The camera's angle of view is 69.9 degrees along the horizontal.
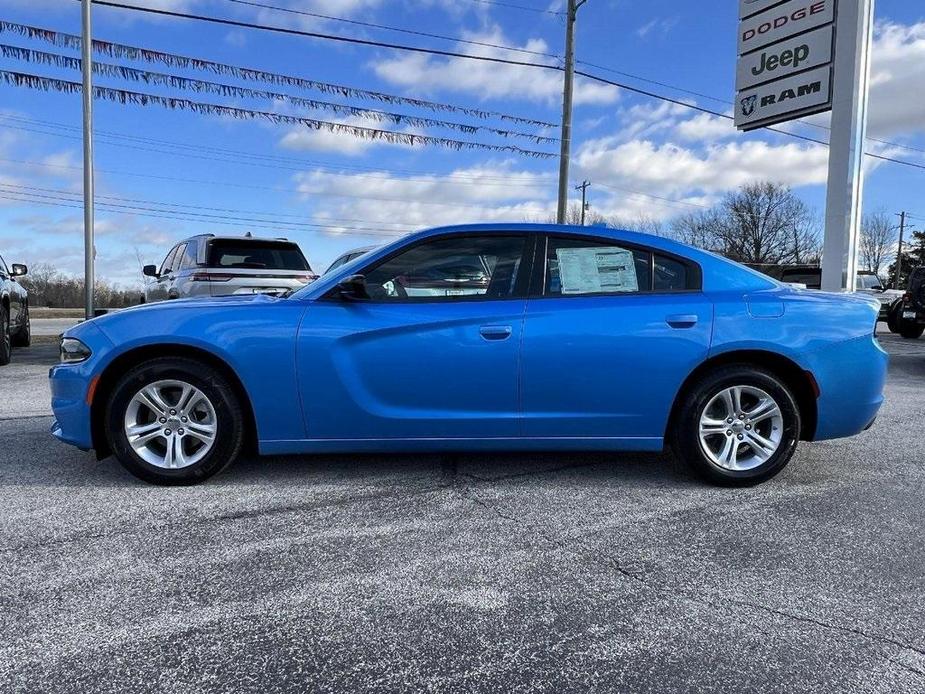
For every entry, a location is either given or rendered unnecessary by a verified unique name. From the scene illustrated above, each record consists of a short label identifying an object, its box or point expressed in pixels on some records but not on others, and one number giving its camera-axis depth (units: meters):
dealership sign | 10.50
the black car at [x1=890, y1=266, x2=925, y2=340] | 13.42
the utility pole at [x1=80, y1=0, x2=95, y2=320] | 11.34
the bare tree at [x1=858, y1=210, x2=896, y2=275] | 71.25
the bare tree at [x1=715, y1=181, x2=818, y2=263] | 60.66
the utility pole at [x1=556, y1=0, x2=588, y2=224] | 17.59
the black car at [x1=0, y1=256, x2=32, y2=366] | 9.05
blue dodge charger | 3.64
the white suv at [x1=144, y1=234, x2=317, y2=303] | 9.07
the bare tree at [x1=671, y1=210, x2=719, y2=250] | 62.50
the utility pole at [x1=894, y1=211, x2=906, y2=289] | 68.00
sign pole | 9.93
